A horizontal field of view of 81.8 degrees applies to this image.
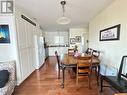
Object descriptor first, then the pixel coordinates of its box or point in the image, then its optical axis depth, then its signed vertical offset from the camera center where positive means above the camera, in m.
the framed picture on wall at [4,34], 1.96 +0.27
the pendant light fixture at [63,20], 2.08 +0.68
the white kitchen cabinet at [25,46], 2.17 -0.08
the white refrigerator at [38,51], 3.36 -0.37
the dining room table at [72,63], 1.96 -0.53
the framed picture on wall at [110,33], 2.01 +0.32
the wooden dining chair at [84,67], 1.91 -0.63
